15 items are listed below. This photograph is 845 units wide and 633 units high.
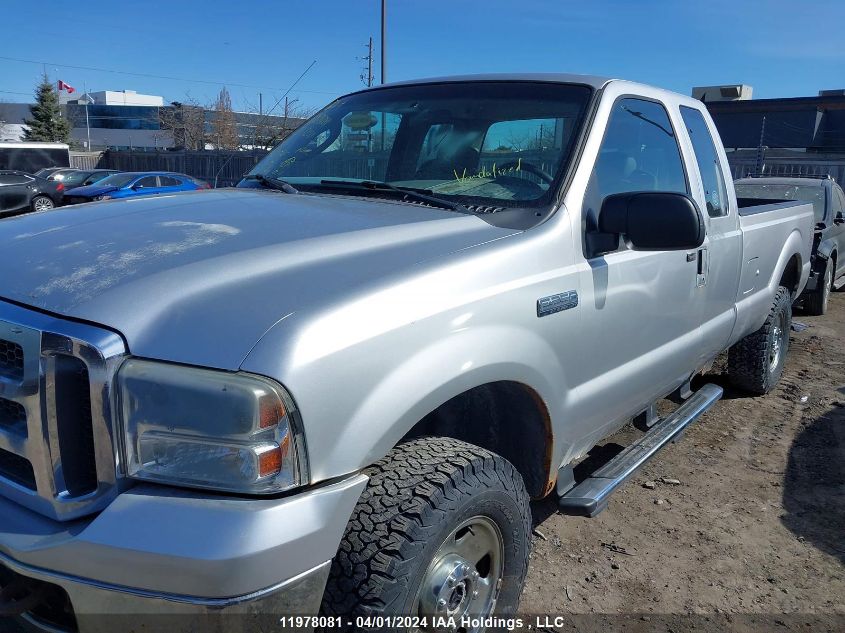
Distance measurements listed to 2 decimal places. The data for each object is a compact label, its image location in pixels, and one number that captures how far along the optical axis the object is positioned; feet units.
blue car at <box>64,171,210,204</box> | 63.00
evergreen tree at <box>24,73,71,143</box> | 187.62
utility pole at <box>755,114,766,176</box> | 52.66
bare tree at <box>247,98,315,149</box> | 107.08
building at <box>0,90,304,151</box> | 171.22
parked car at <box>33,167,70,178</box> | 85.39
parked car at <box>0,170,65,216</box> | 68.13
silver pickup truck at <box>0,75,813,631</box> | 5.39
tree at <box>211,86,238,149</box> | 147.13
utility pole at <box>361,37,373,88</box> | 82.53
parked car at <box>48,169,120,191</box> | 79.36
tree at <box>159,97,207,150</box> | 161.13
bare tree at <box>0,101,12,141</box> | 226.71
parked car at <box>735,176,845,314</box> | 29.73
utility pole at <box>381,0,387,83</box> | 65.31
